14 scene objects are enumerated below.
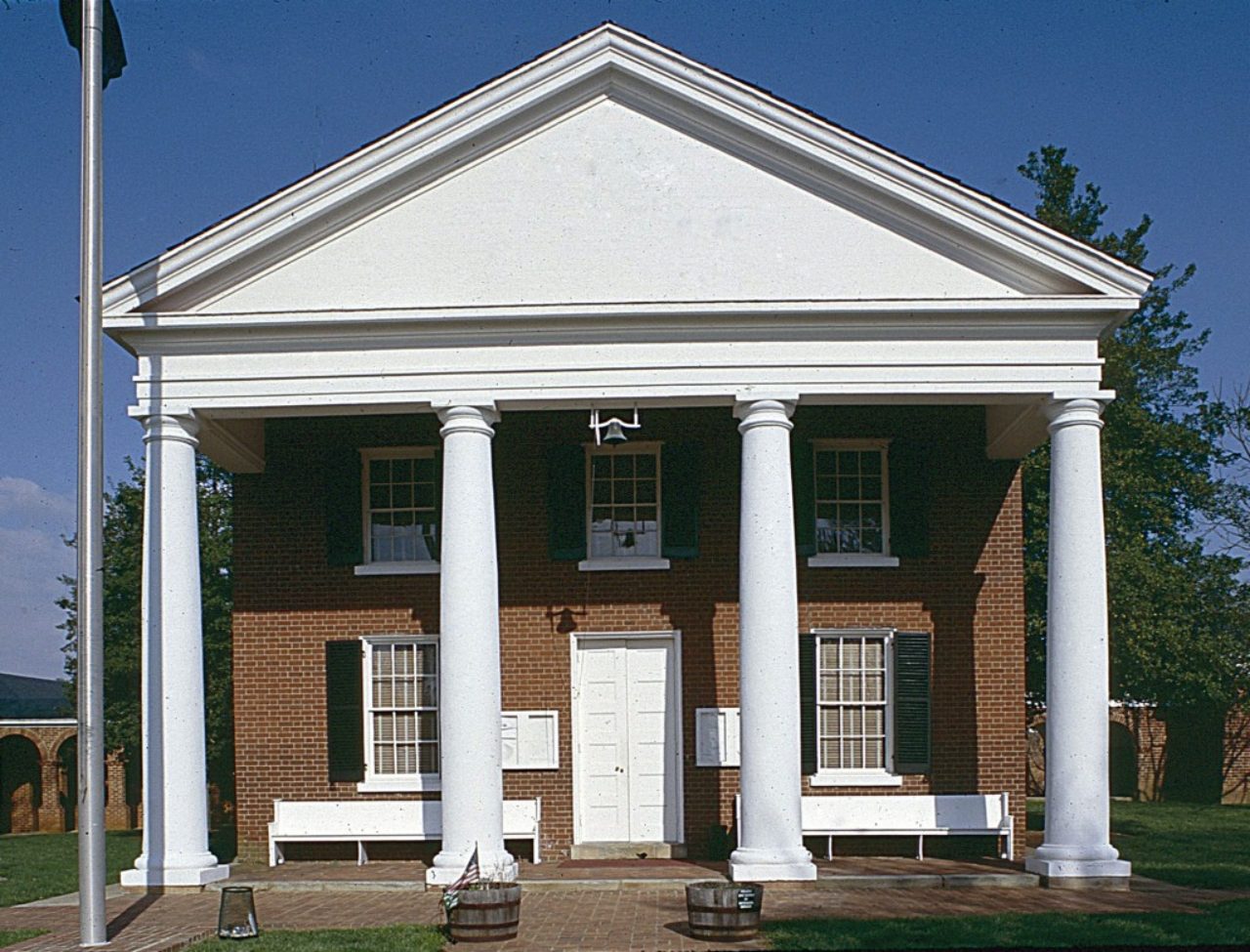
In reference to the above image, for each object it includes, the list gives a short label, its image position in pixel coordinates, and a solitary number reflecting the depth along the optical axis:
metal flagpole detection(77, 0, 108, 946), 13.92
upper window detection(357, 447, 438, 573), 20.59
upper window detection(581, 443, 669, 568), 20.38
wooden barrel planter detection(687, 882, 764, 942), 13.62
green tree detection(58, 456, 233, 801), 36.47
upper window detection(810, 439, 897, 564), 20.44
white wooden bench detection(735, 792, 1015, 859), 19.50
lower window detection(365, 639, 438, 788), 20.20
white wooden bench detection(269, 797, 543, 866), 19.80
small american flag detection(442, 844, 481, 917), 14.10
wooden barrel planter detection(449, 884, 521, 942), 13.96
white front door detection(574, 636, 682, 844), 20.05
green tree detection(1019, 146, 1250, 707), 36.12
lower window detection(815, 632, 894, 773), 20.06
